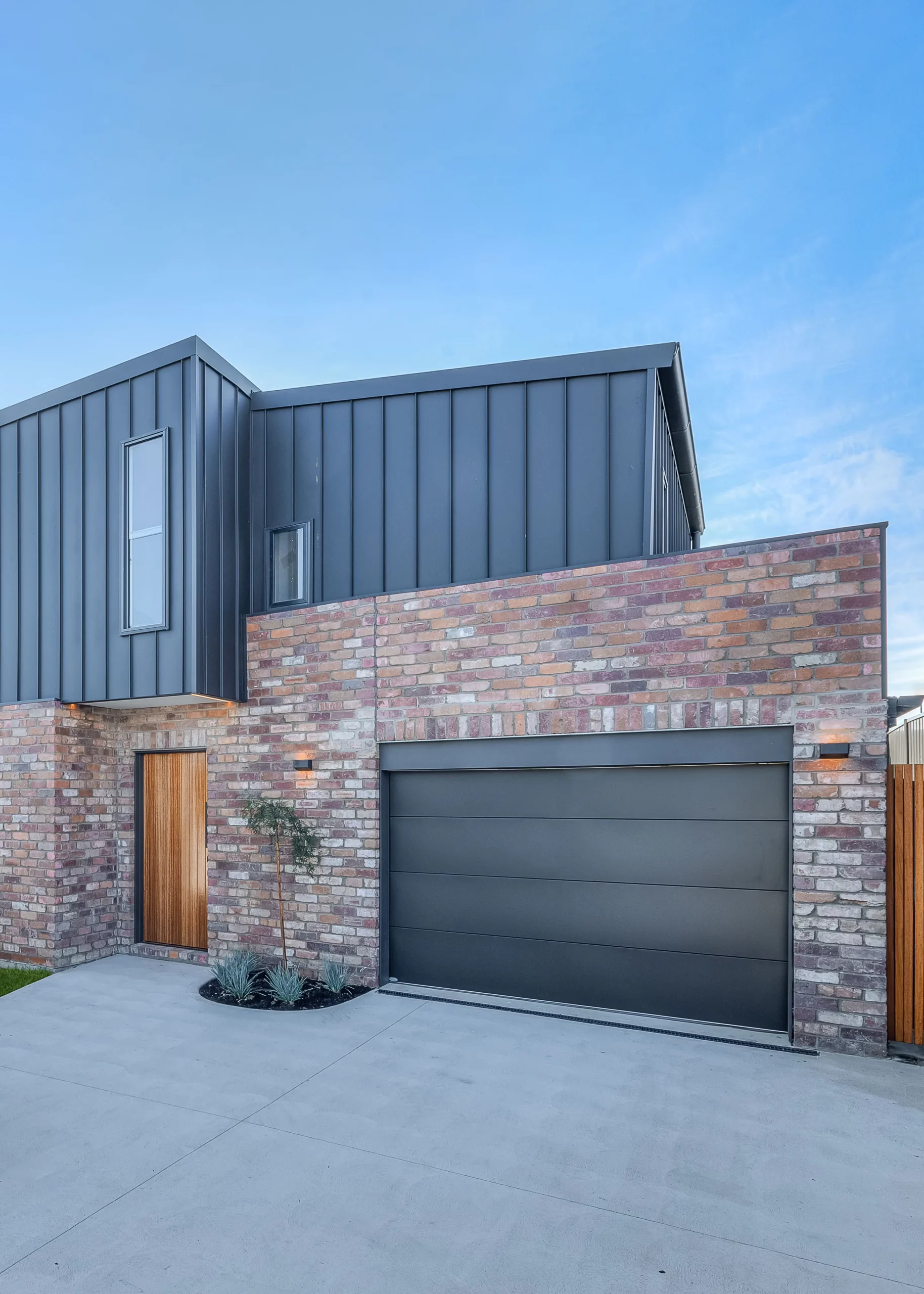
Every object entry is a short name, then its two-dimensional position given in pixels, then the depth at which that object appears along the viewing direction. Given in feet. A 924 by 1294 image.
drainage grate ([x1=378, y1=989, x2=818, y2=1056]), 15.52
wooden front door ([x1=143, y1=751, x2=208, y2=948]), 23.76
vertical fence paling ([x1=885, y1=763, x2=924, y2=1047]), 15.37
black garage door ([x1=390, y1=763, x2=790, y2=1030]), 16.65
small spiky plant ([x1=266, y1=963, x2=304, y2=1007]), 18.63
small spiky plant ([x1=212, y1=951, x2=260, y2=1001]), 19.20
